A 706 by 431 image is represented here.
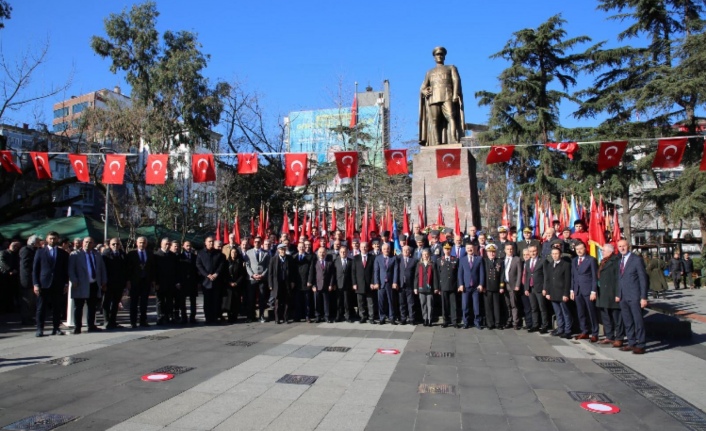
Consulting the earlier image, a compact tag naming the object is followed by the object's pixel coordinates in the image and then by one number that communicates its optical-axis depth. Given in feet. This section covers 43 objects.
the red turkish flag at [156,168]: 47.80
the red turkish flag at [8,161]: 46.85
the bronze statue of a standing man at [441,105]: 48.39
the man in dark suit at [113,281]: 32.32
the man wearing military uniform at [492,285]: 33.40
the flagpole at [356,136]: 92.38
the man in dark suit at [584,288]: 28.76
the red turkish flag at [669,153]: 44.45
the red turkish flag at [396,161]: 49.11
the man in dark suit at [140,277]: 33.24
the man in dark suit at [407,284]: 34.73
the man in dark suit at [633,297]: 25.85
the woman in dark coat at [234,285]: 36.40
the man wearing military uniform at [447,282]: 34.01
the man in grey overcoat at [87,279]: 30.50
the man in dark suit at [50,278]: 29.58
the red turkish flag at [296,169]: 49.70
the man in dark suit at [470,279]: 33.45
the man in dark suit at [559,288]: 30.25
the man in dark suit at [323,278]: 35.99
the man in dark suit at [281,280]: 35.37
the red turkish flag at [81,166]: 47.83
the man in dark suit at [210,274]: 35.40
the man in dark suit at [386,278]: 35.09
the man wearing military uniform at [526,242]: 36.11
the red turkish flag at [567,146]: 47.75
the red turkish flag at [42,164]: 48.91
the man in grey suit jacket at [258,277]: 36.27
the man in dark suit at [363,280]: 35.81
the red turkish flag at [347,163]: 49.03
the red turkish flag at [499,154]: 47.47
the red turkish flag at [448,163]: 45.19
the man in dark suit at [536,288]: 31.83
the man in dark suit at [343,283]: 36.21
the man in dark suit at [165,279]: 34.17
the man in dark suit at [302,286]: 36.34
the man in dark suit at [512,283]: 32.89
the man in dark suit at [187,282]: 35.40
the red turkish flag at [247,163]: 48.96
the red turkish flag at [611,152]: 44.96
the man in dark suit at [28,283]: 32.17
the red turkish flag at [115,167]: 47.85
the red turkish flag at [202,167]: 49.21
